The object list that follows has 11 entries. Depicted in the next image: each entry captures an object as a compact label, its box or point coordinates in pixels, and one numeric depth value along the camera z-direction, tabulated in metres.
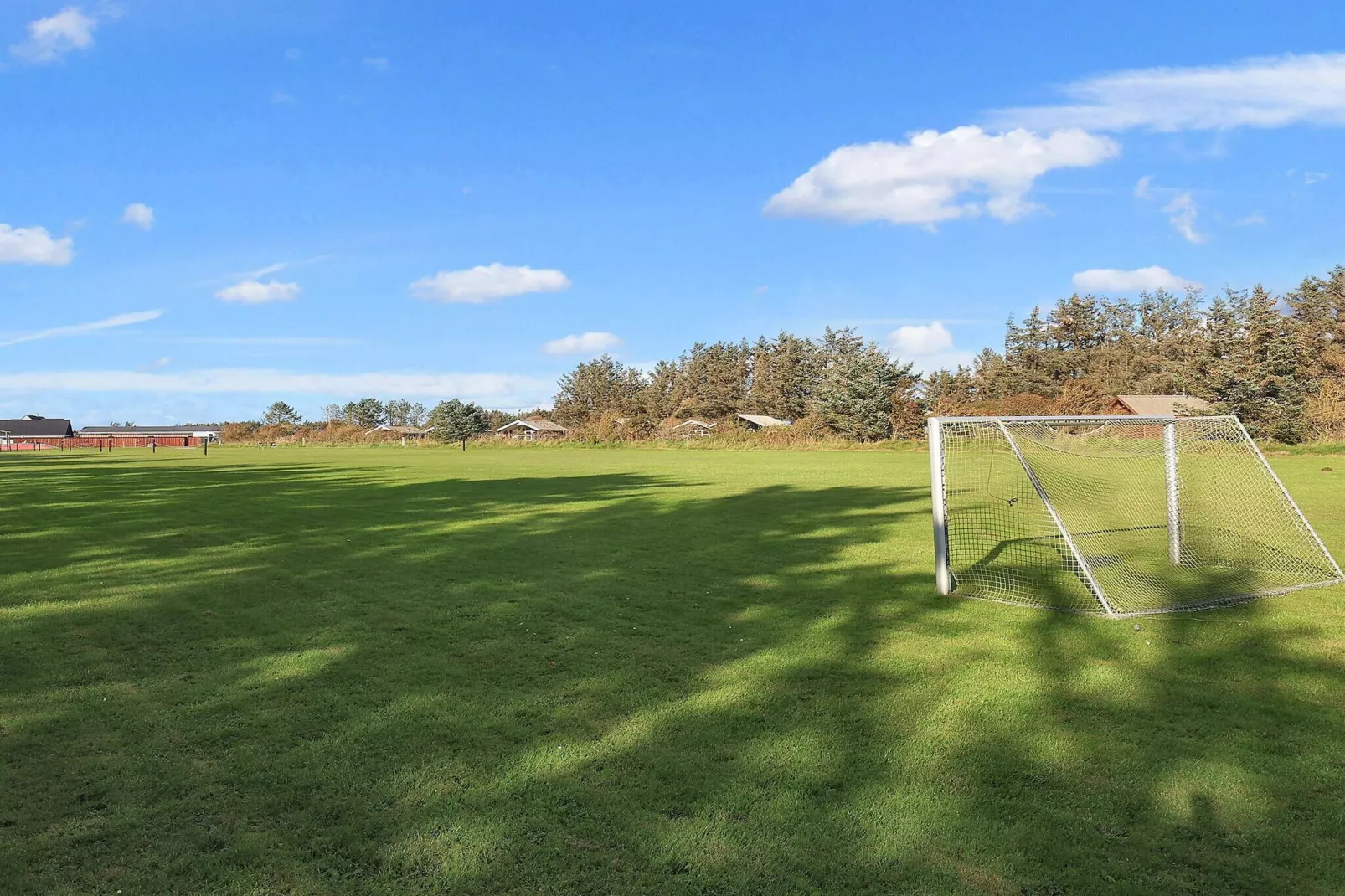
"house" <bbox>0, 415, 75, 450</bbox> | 110.91
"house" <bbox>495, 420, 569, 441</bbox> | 102.12
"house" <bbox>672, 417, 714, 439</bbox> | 85.62
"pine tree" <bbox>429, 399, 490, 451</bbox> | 83.62
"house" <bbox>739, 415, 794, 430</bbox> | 81.19
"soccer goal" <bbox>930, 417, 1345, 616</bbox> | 7.96
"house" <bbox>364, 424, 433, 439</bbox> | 108.58
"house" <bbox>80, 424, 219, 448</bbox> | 124.12
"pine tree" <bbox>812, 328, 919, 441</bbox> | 55.59
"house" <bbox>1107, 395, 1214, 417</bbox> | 53.53
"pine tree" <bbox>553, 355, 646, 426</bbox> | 110.06
